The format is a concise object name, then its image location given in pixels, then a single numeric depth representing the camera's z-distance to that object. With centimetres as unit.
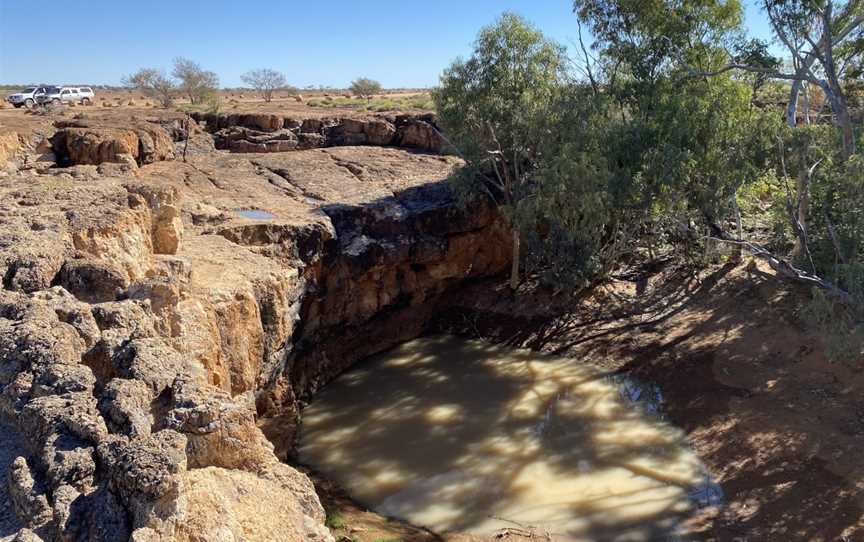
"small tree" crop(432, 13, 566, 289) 1622
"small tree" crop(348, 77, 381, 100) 4659
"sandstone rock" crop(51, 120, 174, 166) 1460
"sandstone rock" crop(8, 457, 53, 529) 374
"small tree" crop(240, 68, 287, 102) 5206
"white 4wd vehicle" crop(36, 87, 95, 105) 2852
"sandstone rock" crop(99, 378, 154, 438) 439
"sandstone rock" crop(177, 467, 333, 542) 387
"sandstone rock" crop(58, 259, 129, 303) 704
